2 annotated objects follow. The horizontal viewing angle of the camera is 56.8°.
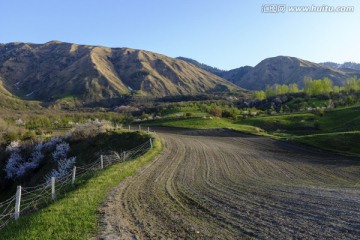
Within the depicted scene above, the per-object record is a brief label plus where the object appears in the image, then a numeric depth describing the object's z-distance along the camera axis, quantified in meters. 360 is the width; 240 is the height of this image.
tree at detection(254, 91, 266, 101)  138.20
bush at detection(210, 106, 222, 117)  86.06
